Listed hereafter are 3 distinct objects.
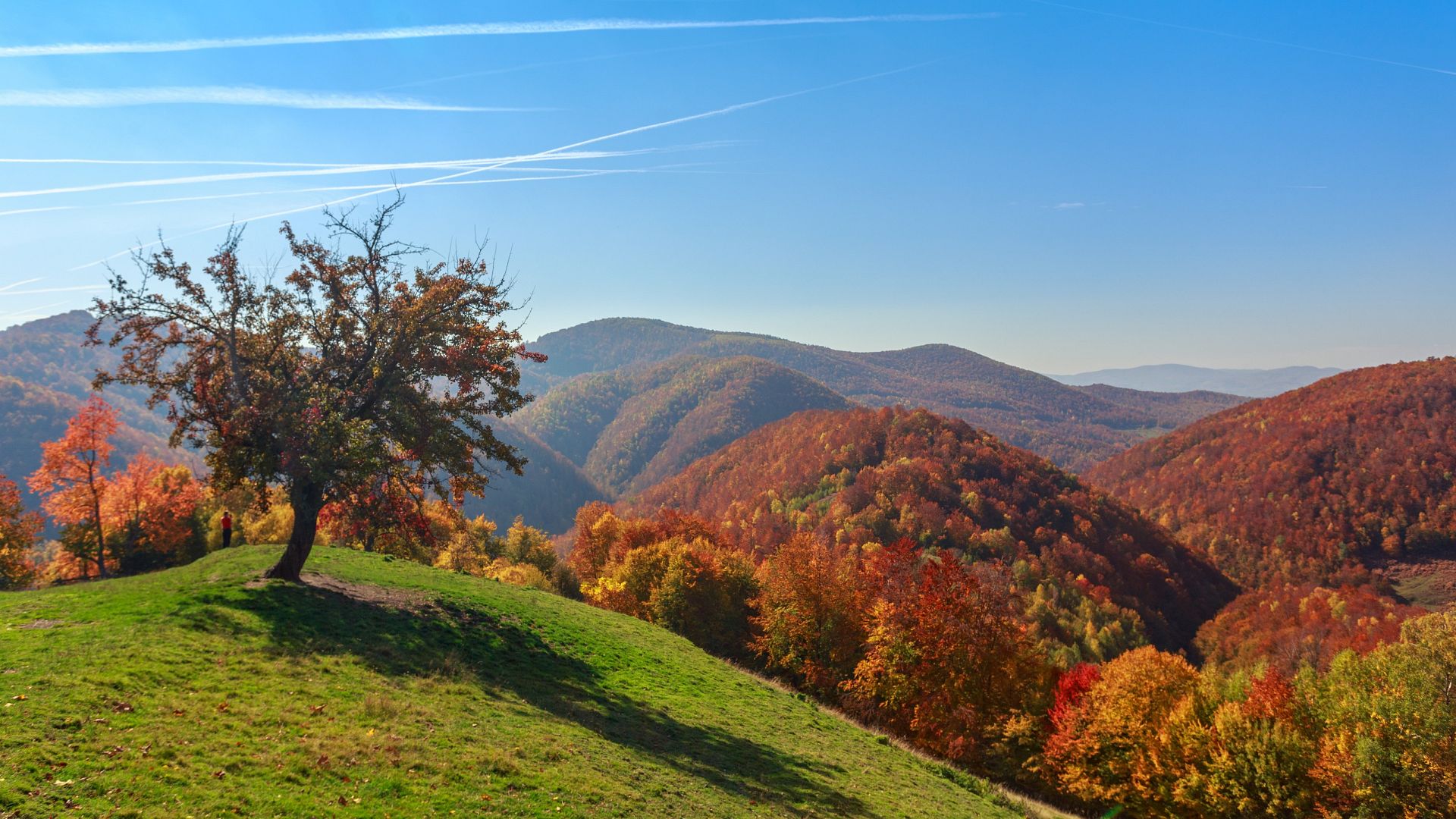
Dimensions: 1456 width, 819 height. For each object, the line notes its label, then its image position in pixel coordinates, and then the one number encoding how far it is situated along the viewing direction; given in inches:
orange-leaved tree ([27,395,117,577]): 1710.1
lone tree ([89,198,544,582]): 956.6
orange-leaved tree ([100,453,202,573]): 1934.1
